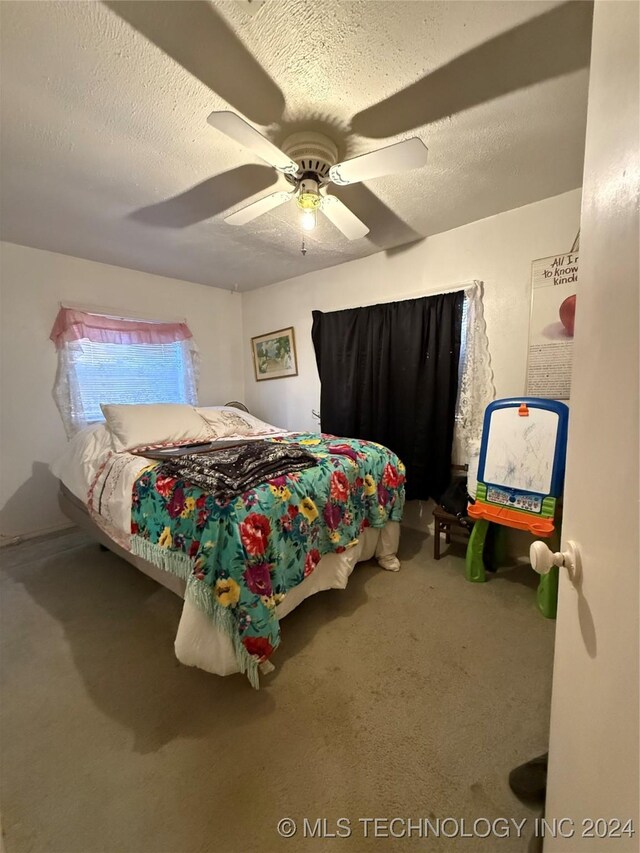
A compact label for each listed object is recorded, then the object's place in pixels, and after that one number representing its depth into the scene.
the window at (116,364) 2.87
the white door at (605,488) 0.43
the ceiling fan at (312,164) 1.27
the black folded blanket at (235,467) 1.53
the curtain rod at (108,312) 2.87
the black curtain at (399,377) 2.59
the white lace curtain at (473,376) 2.46
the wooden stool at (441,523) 2.37
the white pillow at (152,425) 2.34
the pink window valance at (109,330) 2.81
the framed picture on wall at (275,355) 3.63
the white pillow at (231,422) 2.94
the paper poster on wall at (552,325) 2.12
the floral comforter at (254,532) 1.35
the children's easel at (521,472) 1.86
